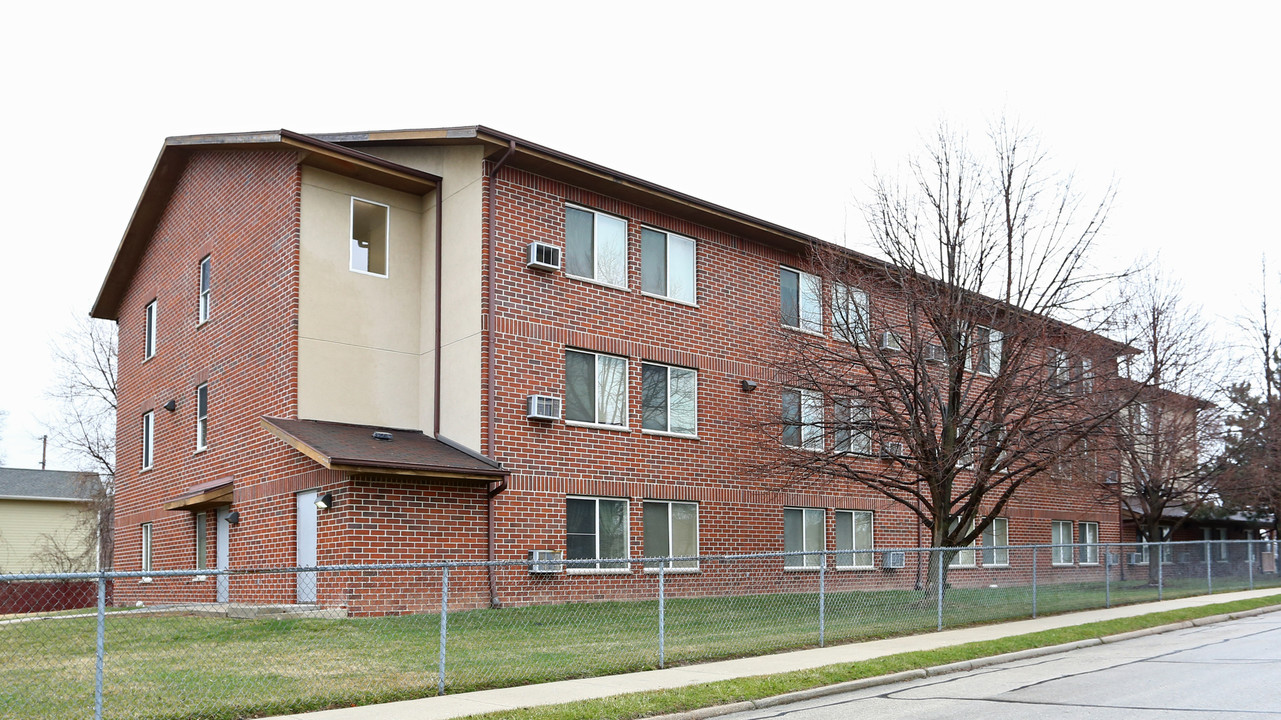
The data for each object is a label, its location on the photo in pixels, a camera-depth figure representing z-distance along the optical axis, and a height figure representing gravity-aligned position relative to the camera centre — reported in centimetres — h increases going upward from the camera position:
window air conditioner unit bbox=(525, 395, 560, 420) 2008 +99
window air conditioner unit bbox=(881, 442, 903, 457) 2056 +27
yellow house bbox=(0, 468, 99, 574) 4844 -264
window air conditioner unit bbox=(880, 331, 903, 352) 2016 +229
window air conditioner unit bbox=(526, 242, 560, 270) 2042 +377
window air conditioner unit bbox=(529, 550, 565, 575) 1964 -179
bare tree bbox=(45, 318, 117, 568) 4778 +42
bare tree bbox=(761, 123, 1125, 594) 1984 +177
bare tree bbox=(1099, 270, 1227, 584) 2981 +109
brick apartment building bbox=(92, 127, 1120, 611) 1950 +186
